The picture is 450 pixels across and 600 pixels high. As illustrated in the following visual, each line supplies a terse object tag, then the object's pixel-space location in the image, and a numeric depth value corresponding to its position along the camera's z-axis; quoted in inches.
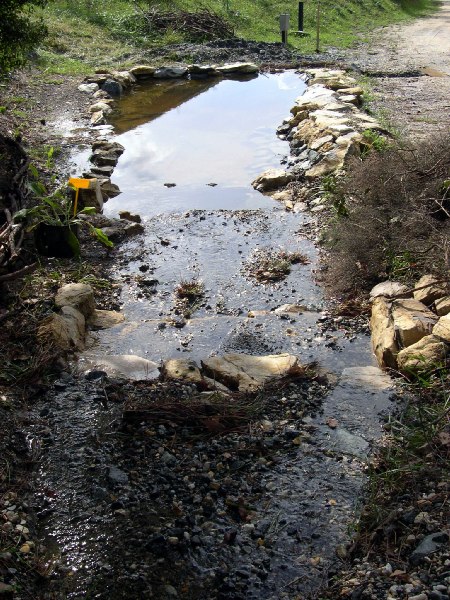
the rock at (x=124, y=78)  592.7
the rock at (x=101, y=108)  512.4
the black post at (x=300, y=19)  776.0
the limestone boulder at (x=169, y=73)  629.4
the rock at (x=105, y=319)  248.2
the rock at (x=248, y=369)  204.5
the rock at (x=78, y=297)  243.6
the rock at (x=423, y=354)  199.5
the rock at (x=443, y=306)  222.1
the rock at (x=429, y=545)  136.6
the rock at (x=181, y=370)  205.9
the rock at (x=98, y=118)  488.4
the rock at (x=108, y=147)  431.5
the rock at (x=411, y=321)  213.6
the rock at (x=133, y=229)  330.3
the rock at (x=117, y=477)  163.5
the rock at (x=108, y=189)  373.7
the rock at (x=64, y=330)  215.9
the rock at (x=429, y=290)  230.0
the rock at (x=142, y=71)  621.3
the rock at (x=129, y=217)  344.5
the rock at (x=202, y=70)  637.3
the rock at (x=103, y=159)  412.8
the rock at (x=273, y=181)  387.2
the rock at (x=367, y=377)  205.5
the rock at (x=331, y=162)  371.9
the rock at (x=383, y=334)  213.5
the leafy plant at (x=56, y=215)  297.1
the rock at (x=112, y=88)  569.7
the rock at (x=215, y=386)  198.5
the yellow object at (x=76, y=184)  317.1
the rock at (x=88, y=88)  562.1
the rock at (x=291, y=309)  258.1
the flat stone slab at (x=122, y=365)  210.7
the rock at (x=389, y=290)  244.7
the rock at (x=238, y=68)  645.3
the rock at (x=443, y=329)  203.5
